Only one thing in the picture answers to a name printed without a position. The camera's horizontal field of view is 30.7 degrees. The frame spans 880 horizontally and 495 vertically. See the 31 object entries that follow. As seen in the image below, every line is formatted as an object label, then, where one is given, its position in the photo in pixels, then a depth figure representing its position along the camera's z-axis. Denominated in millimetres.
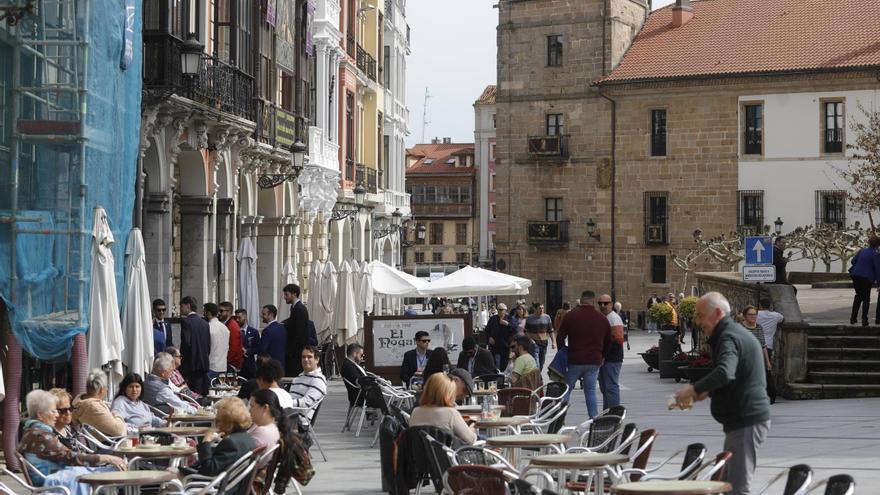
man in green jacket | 9938
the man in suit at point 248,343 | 21938
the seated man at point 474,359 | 20375
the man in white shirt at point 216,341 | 21297
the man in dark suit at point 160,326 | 19953
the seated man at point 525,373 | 18984
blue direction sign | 24406
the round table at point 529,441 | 12062
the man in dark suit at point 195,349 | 20316
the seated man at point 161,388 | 15953
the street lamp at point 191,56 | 21969
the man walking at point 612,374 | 20234
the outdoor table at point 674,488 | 8891
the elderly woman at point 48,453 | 11500
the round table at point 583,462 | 10380
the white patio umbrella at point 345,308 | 30219
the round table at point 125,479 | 10391
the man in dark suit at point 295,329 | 21062
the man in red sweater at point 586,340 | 19312
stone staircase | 23891
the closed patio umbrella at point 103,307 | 15688
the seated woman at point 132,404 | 14305
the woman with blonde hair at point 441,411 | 12422
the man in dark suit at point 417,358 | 20906
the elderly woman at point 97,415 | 13078
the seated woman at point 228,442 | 10836
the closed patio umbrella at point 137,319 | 16891
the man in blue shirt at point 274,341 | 20344
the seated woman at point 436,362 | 17969
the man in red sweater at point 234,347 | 23250
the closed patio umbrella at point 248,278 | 30047
